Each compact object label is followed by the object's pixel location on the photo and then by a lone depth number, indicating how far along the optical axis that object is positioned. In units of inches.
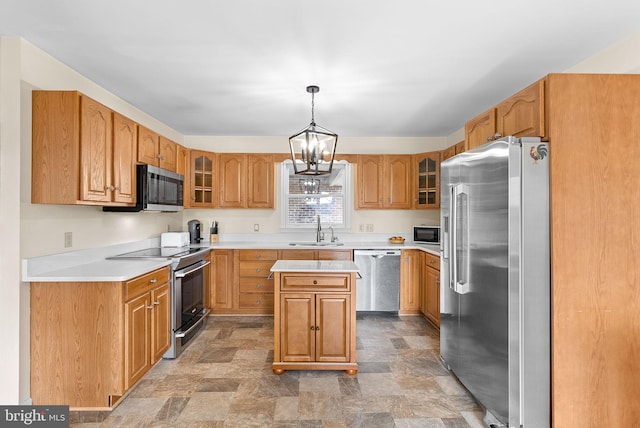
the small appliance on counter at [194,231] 174.4
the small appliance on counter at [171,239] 152.7
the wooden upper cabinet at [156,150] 118.4
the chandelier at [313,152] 89.1
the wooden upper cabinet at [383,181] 180.2
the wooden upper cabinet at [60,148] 85.4
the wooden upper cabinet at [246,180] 177.8
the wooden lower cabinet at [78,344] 84.4
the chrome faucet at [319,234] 182.7
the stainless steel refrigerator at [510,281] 72.0
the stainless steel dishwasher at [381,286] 164.7
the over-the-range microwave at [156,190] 116.1
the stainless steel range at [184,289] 119.0
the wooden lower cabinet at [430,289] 145.9
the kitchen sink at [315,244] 171.2
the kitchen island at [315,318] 102.9
